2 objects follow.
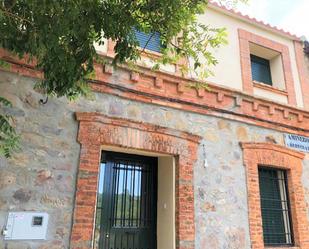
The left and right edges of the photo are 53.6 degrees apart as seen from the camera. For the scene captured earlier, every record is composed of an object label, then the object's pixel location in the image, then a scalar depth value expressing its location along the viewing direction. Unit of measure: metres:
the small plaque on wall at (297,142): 7.30
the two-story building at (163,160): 4.54
